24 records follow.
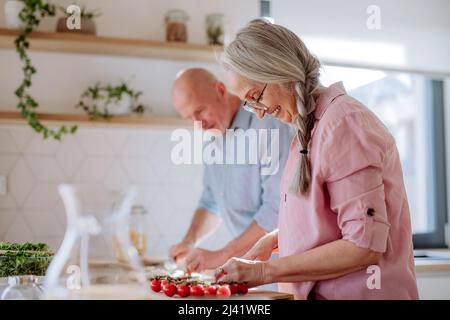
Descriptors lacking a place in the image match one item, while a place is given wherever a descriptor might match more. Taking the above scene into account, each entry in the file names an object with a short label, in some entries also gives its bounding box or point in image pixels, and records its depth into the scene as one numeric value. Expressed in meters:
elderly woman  1.07
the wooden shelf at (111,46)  2.14
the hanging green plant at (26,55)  2.12
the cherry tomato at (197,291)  1.16
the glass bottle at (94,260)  1.11
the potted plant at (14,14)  2.13
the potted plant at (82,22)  2.18
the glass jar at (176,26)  2.33
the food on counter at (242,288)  1.16
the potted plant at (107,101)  2.24
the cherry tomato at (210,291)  1.16
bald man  1.72
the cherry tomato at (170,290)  1.17
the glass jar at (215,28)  2.38
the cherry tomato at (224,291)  1.15
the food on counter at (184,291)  1.16
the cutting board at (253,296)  1.13
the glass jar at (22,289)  1.03
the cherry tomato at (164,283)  1.21
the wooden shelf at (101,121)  2.14
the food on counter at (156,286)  1.23
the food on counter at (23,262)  1.18
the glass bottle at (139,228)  2.28
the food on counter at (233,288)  1.17
